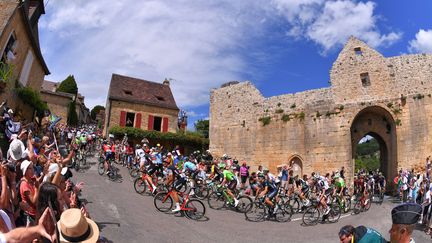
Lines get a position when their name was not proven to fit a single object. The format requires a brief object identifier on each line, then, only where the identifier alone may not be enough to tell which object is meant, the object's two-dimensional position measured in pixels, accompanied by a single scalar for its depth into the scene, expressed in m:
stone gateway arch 17.03
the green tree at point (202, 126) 49.94
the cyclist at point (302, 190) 11.88
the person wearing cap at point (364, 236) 3.11
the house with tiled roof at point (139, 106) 29.70
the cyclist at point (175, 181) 9.59
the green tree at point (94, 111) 70.06
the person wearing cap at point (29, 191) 4.54
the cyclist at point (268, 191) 10.58
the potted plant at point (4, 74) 12.88
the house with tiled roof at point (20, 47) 13.59
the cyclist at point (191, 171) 10.84
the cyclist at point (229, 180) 11.88
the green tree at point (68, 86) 46.75
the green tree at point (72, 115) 38.93
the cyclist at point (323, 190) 10.73
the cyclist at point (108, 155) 14.23
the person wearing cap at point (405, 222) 2.70
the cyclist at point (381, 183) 14.91
